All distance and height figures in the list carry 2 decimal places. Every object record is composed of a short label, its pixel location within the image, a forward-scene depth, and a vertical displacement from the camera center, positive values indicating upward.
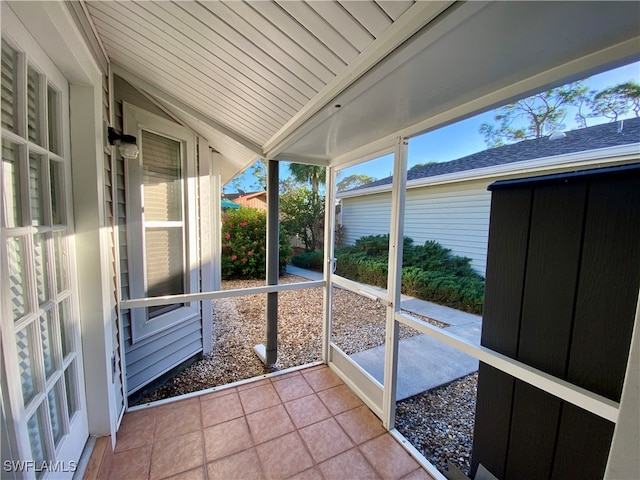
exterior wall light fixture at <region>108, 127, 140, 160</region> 1.63 +0.47
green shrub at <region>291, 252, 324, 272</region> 3.19 -0.77
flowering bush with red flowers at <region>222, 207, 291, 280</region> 7.02 -0.75
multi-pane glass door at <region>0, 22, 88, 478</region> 0.87 -0.25
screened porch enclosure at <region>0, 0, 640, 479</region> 0.85 +0.57
